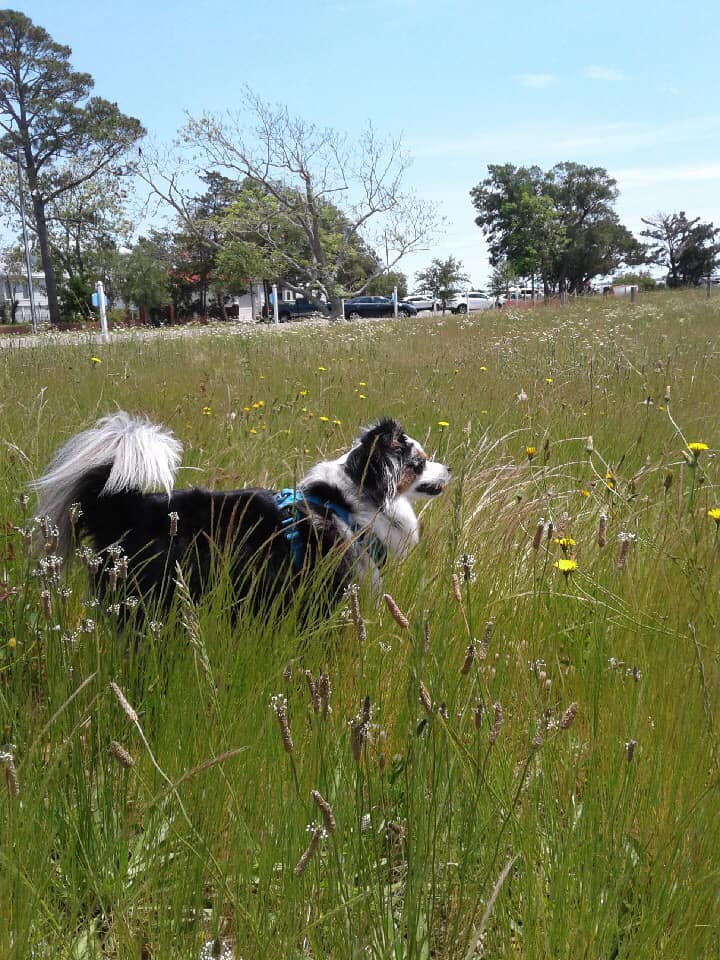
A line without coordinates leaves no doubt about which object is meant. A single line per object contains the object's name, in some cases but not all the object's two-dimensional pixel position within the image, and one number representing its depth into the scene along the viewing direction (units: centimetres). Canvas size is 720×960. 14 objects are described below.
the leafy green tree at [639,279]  7259
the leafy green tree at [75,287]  3953
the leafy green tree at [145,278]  4738
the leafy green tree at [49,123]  4081
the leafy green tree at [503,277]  7082
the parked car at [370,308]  4941
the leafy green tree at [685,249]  7575
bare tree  3350
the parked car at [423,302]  5604
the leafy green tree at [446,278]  7200
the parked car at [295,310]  4912
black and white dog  252
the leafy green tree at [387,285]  6788
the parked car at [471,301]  5584
